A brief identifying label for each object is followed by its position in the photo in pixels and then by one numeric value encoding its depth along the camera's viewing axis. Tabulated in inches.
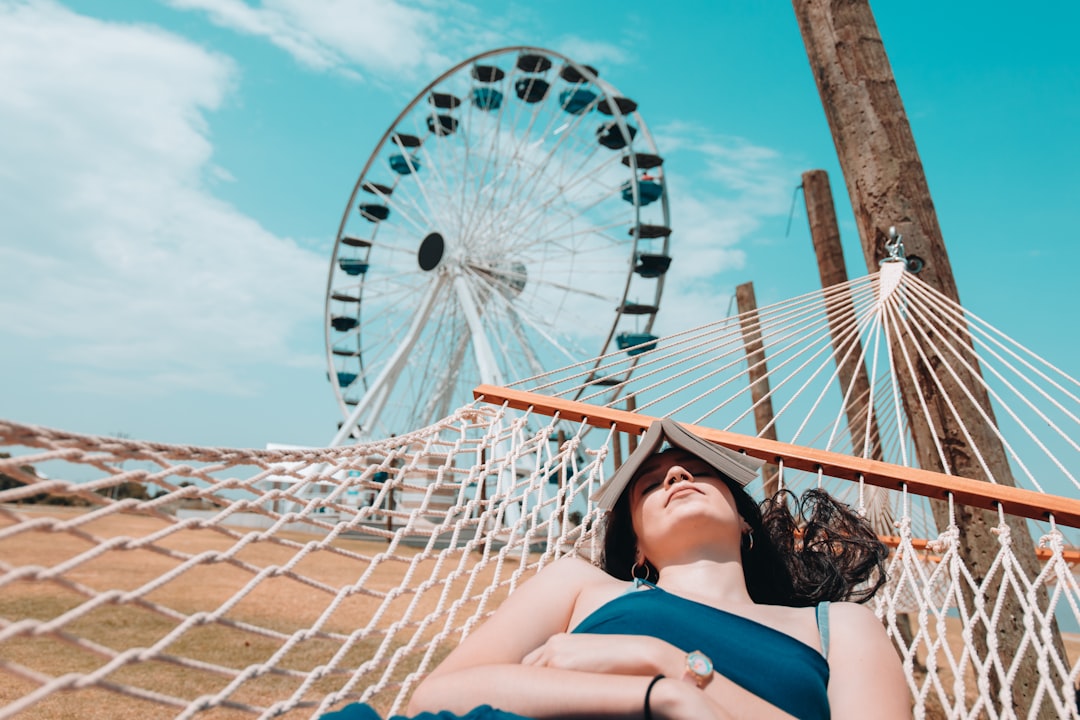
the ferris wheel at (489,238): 475.2
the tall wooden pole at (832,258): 174.0
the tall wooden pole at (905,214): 83.7
